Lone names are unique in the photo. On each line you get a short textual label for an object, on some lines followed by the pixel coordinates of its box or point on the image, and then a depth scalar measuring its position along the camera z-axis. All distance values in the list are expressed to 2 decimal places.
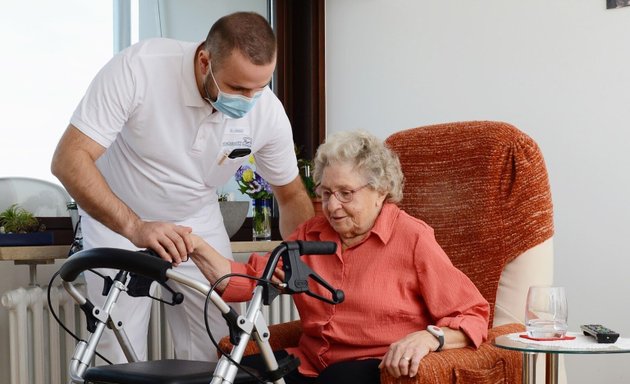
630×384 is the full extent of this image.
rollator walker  1.65
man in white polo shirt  2.19
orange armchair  2.32
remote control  1.80
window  2.99
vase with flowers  3.35
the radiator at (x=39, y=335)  2.67
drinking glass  1.87
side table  1.71
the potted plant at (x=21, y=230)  2.71
